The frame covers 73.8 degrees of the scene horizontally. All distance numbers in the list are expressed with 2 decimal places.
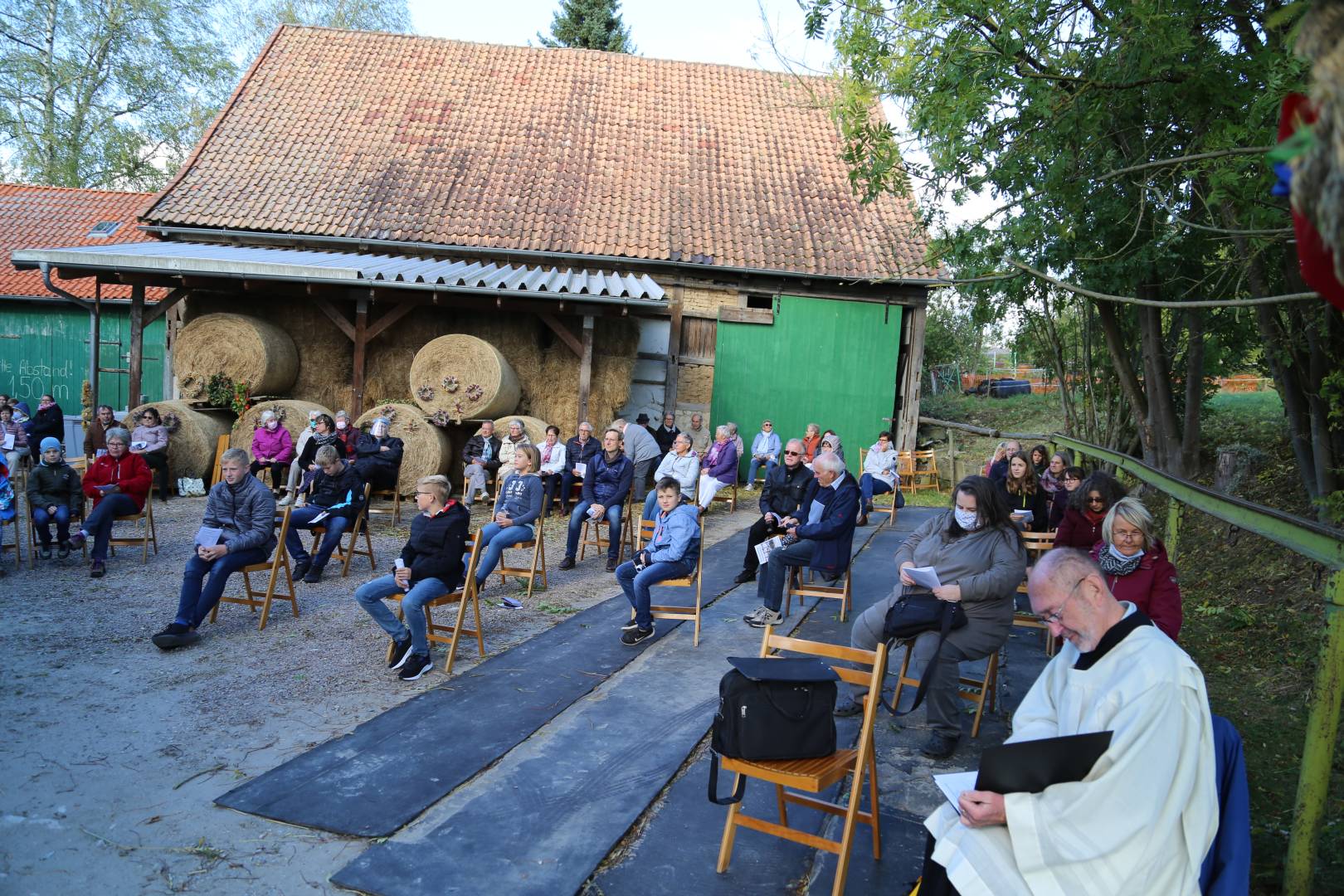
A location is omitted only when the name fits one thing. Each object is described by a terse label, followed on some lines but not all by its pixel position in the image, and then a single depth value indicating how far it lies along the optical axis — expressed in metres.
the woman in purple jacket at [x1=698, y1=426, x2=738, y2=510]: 11.59
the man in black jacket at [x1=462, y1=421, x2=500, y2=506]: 11.50
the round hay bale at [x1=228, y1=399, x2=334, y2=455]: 12.38
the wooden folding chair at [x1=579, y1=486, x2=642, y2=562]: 9.55
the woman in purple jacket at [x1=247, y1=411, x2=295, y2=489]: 11.59
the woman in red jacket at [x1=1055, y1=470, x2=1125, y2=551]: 6.09
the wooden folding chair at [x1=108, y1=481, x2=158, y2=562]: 8.34
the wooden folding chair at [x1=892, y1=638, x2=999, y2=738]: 4.82
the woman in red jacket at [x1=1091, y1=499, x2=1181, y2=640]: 4.47
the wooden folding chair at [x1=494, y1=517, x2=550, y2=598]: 7.86
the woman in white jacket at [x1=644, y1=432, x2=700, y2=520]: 10.00
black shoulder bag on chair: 3.40
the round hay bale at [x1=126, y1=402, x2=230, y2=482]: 12.01
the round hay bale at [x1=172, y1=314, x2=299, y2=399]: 12.98
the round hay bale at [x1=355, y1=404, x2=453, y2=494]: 12.23
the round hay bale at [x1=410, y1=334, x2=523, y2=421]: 12.65
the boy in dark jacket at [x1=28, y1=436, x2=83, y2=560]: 8.29
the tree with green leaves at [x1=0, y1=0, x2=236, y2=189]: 24.09
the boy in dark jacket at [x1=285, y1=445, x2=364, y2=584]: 7.99
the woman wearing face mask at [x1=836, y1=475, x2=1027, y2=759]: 4.58
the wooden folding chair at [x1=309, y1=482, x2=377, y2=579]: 8.34
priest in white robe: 2.42
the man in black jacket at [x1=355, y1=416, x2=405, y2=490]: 10.54
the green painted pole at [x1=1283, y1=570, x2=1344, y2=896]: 2.72
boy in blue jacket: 6.39
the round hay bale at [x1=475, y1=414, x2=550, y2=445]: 12.40
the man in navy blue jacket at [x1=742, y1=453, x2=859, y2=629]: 6.83
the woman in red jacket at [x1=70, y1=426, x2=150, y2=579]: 8.23
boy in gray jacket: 6.20
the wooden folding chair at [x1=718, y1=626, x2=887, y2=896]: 3.28
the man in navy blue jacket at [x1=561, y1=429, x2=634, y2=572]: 9.21
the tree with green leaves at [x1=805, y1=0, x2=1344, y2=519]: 5.50
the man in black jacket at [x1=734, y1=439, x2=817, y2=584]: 7.74
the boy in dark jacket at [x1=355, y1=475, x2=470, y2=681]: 5.61
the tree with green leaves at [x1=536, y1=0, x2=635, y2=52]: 29.14
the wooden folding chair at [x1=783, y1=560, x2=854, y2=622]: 6.74
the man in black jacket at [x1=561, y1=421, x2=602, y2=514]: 11.15
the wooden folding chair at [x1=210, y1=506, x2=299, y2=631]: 6.55
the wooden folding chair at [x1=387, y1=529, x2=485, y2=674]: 5.73
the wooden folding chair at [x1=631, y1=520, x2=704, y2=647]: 6.38
